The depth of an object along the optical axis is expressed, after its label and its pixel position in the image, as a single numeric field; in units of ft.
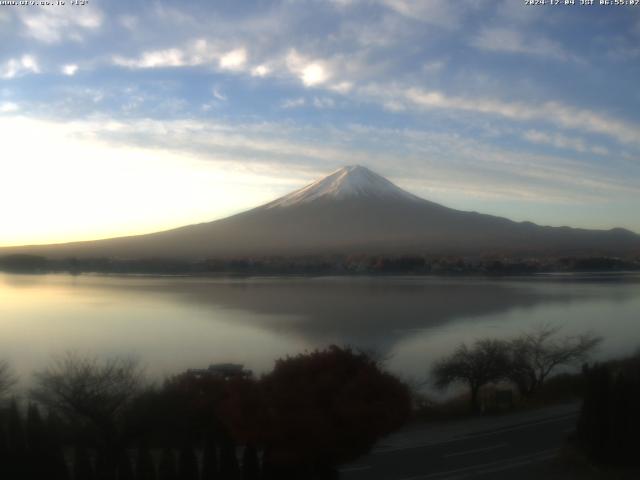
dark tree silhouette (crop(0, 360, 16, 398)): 25.41
